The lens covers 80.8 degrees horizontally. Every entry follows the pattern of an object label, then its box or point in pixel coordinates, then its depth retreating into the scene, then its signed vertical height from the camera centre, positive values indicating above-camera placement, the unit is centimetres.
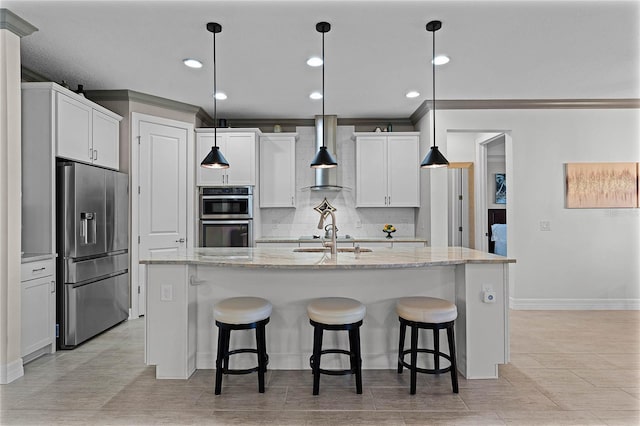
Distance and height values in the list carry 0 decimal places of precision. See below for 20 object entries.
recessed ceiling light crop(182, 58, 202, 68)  354 +143
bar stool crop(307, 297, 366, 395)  242 -73
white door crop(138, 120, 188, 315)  442 +28
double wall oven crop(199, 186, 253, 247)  493 -6
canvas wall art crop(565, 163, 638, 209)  478 +34
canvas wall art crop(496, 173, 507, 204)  733 +44
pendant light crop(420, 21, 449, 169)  319 +45
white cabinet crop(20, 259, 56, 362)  293 -78
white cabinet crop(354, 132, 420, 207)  525 +59
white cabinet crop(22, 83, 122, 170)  325 +86
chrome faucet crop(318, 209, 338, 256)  303 -10
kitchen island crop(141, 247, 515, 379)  273 -67
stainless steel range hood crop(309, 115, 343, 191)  536 +99
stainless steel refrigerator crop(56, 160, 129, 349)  336 -37
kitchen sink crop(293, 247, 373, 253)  337 -35
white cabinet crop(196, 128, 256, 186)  503 +80
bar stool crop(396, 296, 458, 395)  246 -72
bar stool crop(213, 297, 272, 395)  247 -74
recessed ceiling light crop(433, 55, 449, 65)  347 +143
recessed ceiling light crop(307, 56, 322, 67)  349 +143
